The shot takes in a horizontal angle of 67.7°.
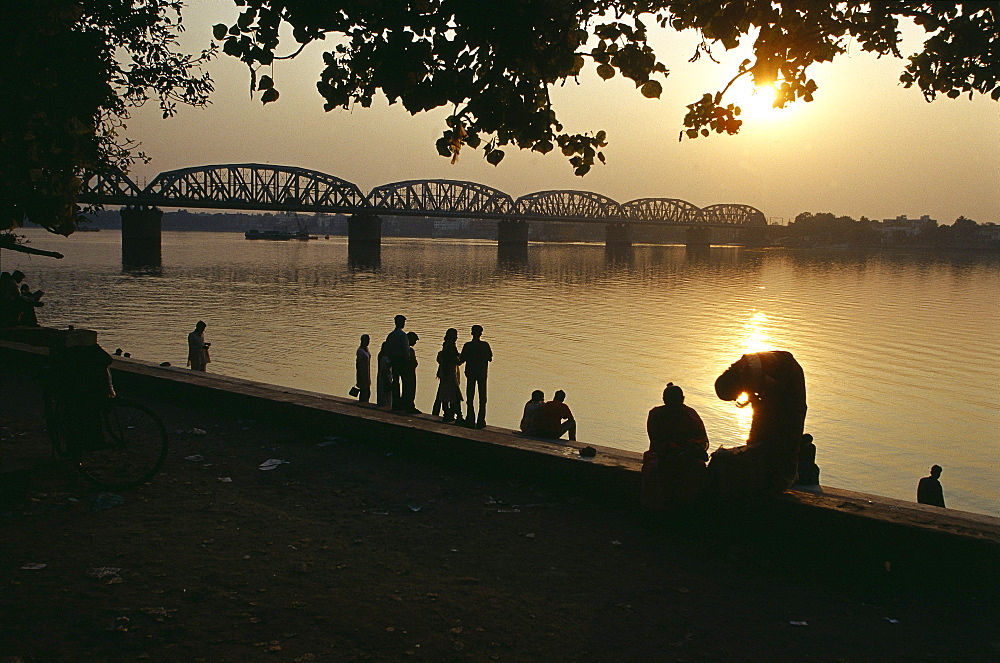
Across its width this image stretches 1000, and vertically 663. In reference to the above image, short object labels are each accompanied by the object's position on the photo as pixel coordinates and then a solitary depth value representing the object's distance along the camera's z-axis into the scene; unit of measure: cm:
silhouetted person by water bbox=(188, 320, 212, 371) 1778
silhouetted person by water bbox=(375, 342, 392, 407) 1384
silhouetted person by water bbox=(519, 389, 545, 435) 1111
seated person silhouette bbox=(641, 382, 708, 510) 636
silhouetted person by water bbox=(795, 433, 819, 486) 1004
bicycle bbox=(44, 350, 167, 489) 712
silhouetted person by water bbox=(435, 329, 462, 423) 1325
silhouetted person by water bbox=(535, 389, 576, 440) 1108
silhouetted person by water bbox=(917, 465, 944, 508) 1077
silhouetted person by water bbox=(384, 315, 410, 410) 1346
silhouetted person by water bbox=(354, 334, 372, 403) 1542
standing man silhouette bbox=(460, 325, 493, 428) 1341
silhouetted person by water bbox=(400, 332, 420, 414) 1343
